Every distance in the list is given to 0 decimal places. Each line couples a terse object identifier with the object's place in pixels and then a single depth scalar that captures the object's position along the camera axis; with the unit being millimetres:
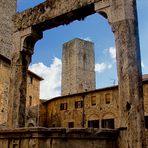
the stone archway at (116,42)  5645
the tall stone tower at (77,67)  35156
